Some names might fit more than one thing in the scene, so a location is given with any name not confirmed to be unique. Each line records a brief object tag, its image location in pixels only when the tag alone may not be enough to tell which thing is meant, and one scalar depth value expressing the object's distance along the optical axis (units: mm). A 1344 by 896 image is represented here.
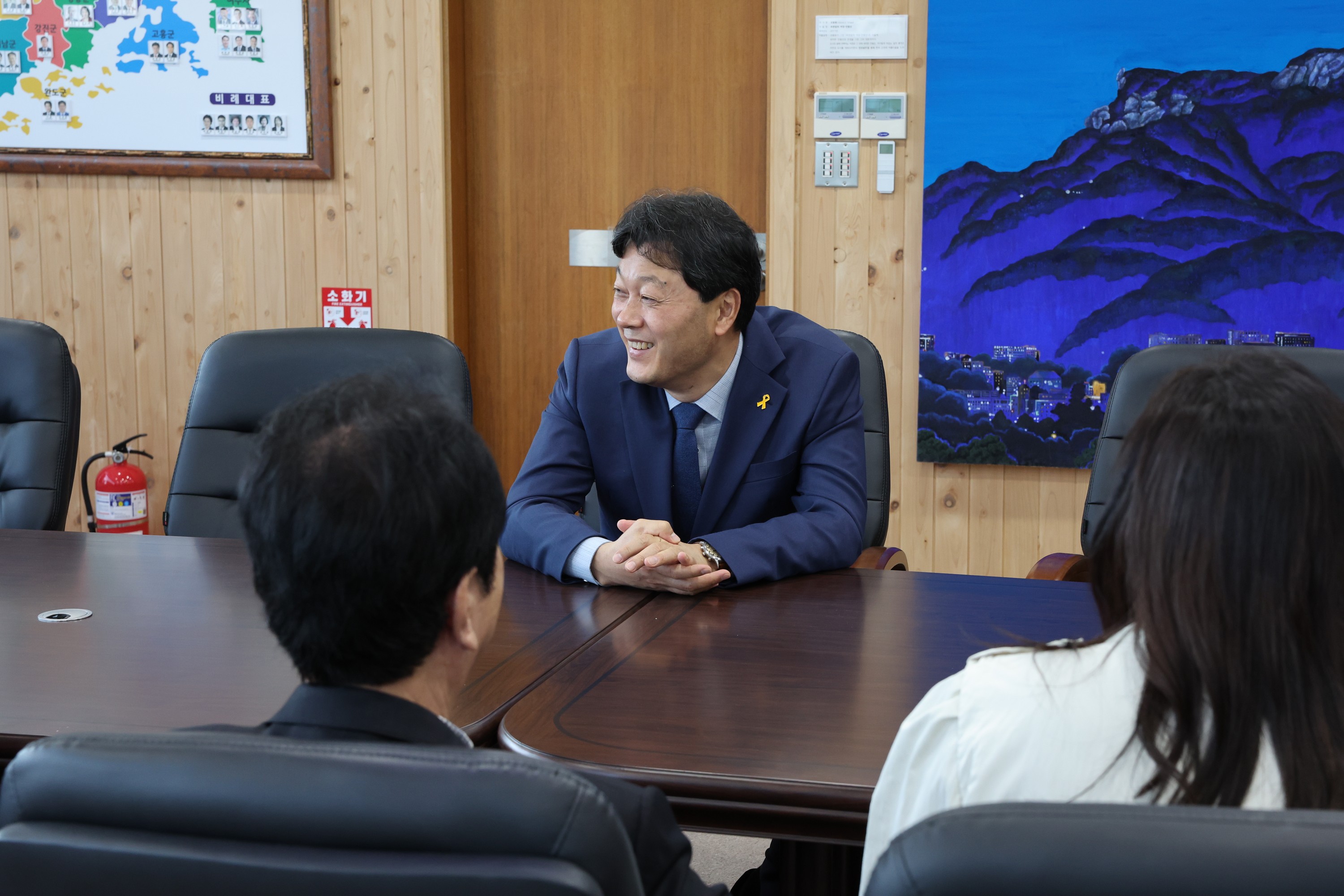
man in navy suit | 2072
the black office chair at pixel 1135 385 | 2180
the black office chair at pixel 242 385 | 2316
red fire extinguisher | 3928
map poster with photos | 3789
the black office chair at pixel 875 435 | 2457
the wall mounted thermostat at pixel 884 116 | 3445
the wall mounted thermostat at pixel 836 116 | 3469
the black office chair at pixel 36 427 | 2383
